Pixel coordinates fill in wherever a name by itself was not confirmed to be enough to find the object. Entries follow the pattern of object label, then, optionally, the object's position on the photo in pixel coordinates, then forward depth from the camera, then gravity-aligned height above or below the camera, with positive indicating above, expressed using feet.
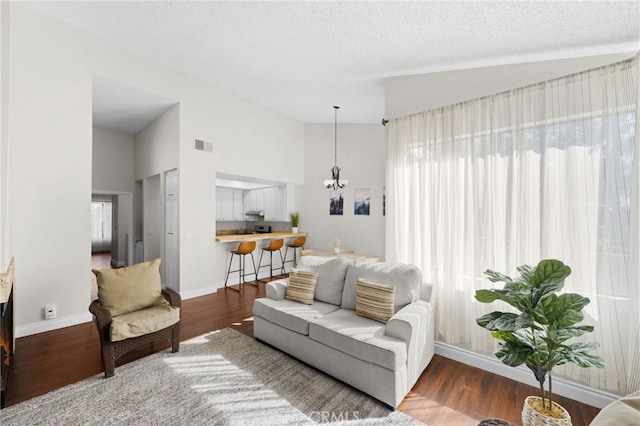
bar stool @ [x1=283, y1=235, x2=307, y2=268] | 21.21 -2.33
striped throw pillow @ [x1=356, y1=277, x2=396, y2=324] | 8.40 -2.76
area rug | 6.37 -4.85
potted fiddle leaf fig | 5.04 -2.20
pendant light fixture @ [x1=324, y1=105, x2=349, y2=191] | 18.26 +2.39
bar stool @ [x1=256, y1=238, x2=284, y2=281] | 19.08 -2.18
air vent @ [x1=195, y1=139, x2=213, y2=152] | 15.79 +4.27
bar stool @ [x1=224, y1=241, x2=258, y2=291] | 17.06 -2.95
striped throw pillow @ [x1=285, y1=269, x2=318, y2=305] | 10.23 -2.78
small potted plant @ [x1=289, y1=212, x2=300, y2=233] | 22.32 -0.36
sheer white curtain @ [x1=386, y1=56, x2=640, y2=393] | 7.01 +0.53
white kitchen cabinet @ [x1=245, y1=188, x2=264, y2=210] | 24.44 +1.56
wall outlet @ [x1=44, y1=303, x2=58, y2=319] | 10.82 -3.85
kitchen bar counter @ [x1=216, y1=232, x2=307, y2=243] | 16.94 -1.47
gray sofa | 6.95 -3.41
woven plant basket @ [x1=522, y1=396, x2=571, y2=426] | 4.91 -3.92
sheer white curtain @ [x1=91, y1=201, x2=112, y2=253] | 34.42 -1.25
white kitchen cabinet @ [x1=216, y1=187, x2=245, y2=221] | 23.84 +1.10
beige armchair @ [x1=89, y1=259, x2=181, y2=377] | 7.91 -3.16
